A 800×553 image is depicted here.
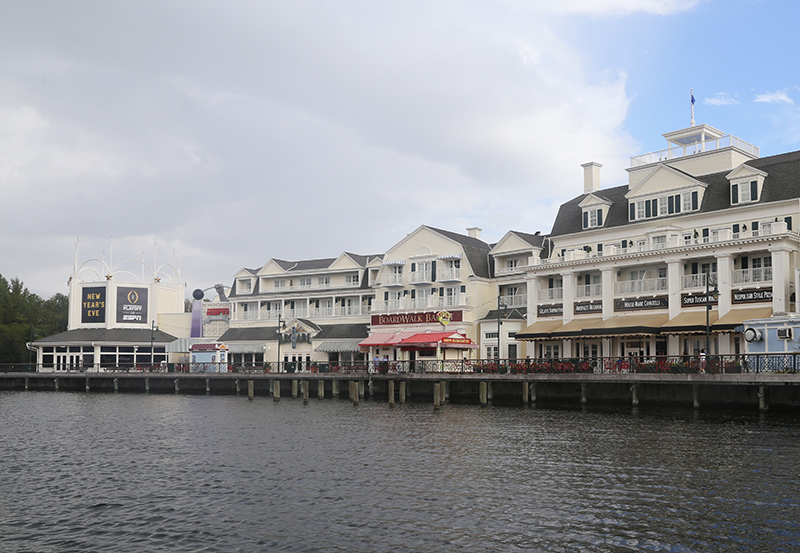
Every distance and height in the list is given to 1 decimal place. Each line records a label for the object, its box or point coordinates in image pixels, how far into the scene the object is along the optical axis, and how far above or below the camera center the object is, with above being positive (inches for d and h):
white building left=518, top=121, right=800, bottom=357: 1925.4 +245.8
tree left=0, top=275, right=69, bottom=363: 4055.1 +179.0
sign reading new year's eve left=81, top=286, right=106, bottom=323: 3730.3 +215.9
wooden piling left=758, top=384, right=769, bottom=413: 1574.8 -104.0
